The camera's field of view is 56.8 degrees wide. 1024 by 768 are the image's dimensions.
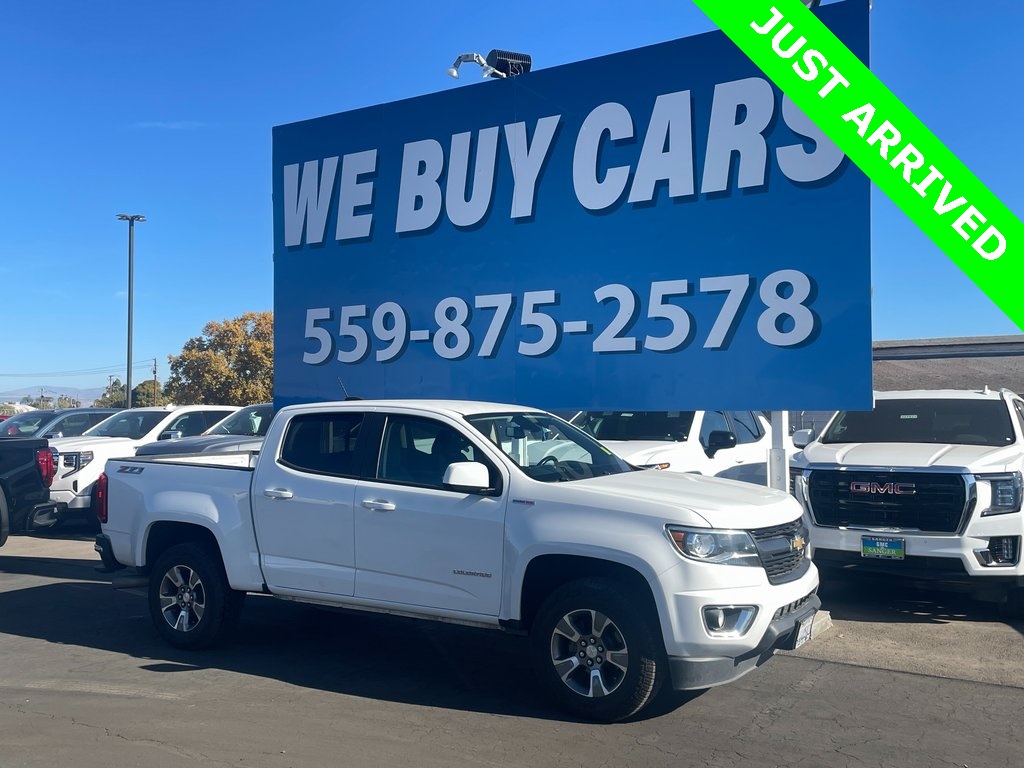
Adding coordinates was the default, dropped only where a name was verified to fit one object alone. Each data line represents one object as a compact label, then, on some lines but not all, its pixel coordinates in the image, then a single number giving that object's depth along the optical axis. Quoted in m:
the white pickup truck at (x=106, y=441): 12.98
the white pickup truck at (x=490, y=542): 5.18
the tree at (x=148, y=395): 61.01
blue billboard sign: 9.15
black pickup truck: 11.15
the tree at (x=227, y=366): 43.94
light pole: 32.34
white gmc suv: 7.73
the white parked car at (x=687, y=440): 9.99
